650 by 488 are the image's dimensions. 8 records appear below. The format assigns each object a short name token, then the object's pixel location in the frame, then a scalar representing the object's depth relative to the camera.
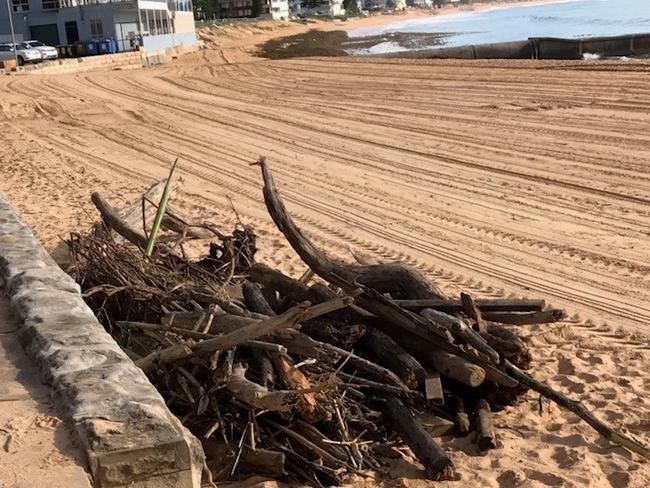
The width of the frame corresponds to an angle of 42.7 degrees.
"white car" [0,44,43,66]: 44.53
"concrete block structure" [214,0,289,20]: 115.25
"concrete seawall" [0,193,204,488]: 3.17
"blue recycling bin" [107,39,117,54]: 52.38
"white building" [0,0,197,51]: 58.00
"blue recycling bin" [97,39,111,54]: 52.03
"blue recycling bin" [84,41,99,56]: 52.09
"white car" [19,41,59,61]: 46.31
